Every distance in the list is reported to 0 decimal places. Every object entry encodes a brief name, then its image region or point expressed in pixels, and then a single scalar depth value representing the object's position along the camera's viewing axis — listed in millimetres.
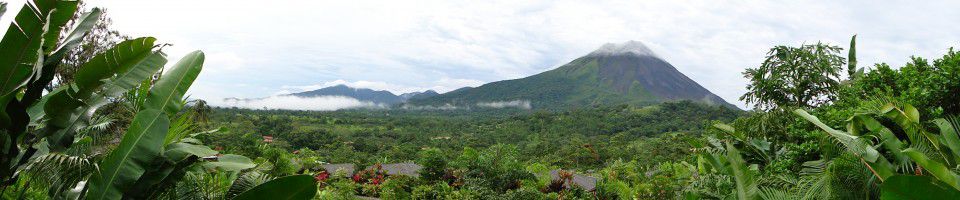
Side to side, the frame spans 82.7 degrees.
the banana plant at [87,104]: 2725
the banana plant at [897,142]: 3723
